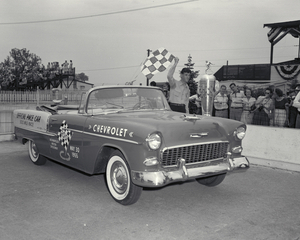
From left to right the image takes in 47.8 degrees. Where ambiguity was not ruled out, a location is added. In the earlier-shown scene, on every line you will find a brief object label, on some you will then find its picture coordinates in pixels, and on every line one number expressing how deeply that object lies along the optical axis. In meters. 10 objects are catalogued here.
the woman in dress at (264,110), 8.33
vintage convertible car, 3.65
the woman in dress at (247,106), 8.69
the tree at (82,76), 75.90
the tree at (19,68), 43.81
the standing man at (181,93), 6.49
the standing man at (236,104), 8.94
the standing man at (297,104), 7.44
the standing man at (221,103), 9.18
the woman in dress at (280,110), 8.12
